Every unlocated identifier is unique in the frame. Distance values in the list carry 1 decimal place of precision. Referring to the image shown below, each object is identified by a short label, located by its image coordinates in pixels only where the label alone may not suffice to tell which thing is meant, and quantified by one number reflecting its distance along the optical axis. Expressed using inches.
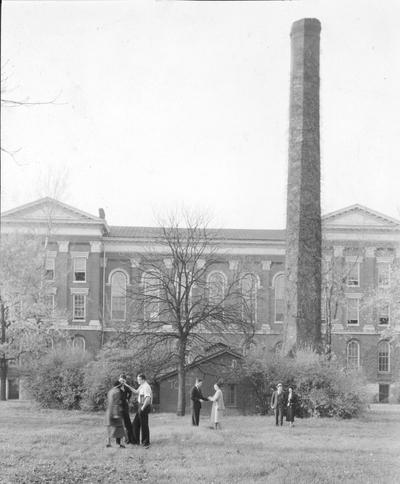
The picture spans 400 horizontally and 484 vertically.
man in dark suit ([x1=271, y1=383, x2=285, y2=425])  956.6
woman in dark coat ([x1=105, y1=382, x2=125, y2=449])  677.9
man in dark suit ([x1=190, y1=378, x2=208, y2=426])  885.8
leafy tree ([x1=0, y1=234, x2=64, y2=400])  1598.2
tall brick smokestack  1189.1
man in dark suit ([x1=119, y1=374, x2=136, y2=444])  693.9
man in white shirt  689.0
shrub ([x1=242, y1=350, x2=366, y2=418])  1115.9
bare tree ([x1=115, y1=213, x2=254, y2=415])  1206.3
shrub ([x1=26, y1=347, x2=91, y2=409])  1279.5
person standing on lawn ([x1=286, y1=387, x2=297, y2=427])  960.9
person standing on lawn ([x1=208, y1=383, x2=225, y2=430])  895.1
